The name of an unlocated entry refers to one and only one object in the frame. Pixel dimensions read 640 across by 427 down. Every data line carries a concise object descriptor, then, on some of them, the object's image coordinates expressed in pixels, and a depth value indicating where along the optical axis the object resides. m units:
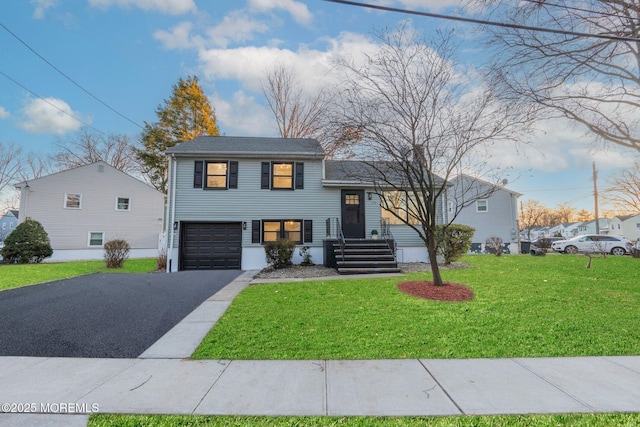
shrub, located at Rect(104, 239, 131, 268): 13.95
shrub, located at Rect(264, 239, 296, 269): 12.20
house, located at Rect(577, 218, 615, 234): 52.66
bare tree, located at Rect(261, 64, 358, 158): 22.19
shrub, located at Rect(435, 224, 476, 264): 12.07
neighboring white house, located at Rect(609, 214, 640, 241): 42.75
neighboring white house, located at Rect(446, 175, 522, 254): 24.30
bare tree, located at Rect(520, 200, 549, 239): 55.75
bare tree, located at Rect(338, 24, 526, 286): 7.88
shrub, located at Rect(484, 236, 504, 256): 17.09
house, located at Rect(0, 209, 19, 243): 32.88
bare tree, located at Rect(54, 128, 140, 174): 27.11
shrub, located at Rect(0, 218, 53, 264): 15.08
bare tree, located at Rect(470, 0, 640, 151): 7.31
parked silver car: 19.76
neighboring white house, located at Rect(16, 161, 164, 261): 18.25
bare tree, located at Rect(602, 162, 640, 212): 23.41
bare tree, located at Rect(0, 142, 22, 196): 26.31
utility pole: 26.73
